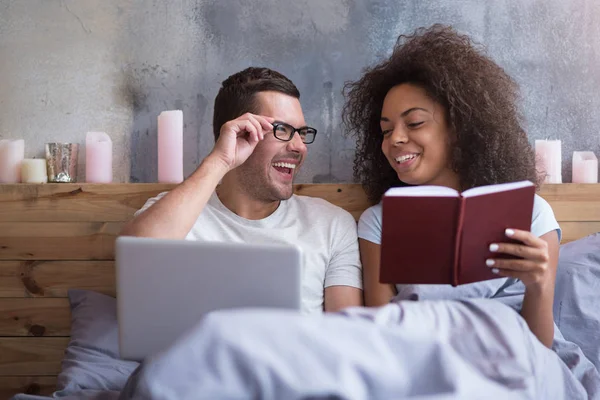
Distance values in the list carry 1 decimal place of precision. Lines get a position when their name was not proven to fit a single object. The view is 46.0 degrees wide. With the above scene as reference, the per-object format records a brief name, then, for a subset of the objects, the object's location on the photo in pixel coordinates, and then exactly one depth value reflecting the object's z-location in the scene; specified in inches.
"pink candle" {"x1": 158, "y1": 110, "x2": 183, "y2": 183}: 88.3
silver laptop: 49.8
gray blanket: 37.4
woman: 75.5
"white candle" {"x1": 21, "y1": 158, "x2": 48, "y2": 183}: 87.2
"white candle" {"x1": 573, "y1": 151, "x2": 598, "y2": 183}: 94.5
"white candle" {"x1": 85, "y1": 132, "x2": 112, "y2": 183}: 88.4
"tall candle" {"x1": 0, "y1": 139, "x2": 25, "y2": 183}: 88.0
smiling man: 77.4
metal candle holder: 87.7
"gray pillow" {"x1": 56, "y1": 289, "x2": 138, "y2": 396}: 69.4
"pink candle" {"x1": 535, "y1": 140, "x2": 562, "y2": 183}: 92.1
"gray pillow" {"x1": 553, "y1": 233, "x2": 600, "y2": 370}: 75.4
